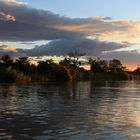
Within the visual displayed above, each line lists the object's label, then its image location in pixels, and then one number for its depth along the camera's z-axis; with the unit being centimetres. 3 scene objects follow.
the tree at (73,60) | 7796
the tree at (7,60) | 6544
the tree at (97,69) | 8704
